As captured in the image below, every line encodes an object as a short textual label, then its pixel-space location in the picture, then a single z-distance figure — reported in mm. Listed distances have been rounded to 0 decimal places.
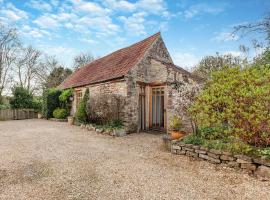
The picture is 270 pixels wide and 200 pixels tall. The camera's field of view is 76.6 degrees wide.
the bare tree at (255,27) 7943
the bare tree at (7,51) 18484
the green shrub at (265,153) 3743
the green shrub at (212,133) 5580
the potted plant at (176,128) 6273
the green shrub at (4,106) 16209
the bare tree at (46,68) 23812
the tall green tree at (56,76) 23878
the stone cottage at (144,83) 8883
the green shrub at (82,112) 10531
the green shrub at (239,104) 4074
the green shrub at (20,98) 16062
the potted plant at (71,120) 12059
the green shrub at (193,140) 5151
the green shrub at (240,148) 4062
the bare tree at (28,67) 21156
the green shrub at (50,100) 14656
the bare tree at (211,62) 16469
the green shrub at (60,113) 14031
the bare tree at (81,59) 26734
